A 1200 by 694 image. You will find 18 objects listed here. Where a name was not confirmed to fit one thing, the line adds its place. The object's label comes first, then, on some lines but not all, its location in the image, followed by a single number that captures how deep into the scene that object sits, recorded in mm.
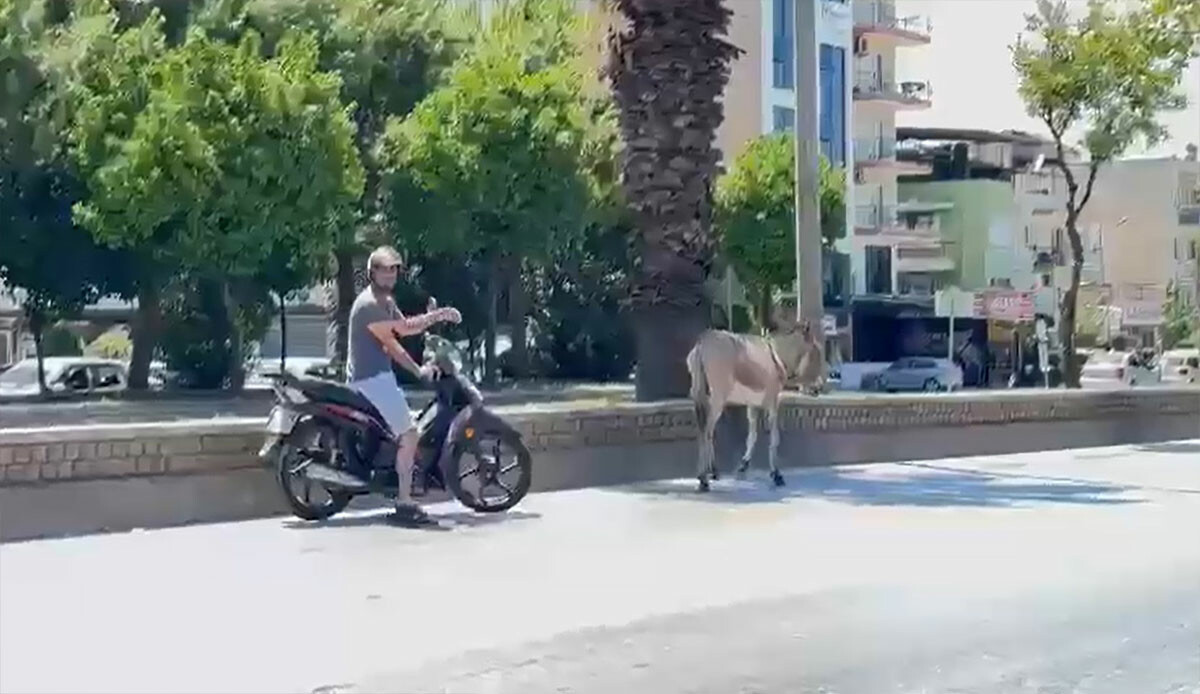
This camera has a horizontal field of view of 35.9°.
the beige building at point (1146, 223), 99250
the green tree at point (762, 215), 55531
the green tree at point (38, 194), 37531
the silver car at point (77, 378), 43719
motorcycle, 13375
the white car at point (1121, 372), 56500
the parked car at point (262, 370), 49375
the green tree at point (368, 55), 43812
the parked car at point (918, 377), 57625
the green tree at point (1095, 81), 31016
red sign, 45281
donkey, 17453
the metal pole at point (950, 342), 50444
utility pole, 21219
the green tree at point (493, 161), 43750
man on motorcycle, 13312
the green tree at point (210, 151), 37281
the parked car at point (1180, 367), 63612
